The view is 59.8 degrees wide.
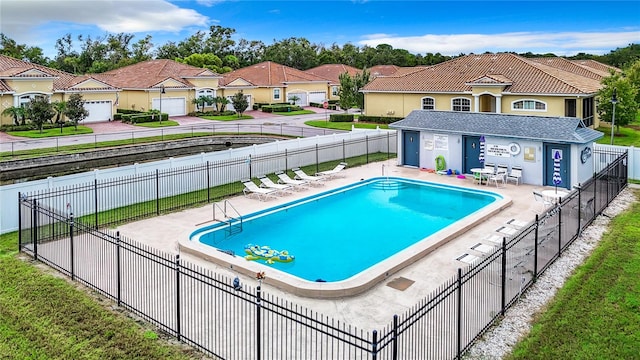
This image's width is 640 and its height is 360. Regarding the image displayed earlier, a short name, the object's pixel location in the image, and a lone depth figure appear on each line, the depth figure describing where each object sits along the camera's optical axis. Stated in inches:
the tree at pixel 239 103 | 2161.7
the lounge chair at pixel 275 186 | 872.8
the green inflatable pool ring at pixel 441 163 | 1032.8
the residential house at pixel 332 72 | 2962.6
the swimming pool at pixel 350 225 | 605.1
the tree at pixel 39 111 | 1596.9
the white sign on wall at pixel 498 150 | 939.3
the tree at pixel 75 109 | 1670.8
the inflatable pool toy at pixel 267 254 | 590.9
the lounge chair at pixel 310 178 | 941.2
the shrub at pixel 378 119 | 1854.1
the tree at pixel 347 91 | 2053.4
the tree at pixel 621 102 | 1321.4
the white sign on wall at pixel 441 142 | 1025.5
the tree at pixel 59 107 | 1727.4
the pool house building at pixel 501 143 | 869.2
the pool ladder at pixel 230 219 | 699.4
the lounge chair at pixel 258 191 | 847.1
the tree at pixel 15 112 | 1659.7
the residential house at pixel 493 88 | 1451.8
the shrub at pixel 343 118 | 1983.3
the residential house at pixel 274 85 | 2502.6
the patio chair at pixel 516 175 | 917.4
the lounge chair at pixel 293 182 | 912.3
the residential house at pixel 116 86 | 1749.5
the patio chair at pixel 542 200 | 753.0
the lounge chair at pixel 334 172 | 990.4
